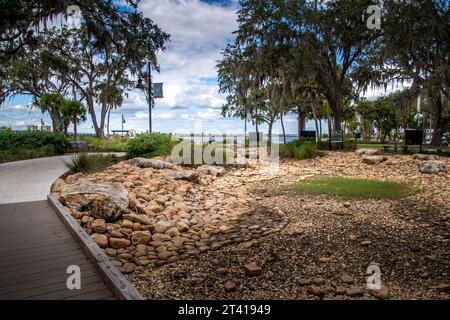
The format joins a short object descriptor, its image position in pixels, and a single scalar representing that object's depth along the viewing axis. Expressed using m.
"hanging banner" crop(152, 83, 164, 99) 14.84
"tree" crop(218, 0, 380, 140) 15.37
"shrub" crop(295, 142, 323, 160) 13.84
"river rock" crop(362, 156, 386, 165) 11.82
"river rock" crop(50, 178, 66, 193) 6.96
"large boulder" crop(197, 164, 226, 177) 10.27
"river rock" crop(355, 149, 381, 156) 13.70
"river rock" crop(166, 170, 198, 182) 8.84
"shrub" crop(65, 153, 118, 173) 9.22
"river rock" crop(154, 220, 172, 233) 5.14
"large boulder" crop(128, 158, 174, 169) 10.16
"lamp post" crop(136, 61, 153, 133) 15.71
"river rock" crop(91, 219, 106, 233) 4.78
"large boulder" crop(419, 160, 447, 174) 9.62
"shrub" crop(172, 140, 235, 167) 11.70
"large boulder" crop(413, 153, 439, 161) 11.74
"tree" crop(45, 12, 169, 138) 23.12
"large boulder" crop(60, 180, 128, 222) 5.31
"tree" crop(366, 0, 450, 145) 11.59
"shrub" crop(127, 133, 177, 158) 12.72
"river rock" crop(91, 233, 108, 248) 4.39
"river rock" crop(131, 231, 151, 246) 4.66
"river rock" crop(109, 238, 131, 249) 4.45
